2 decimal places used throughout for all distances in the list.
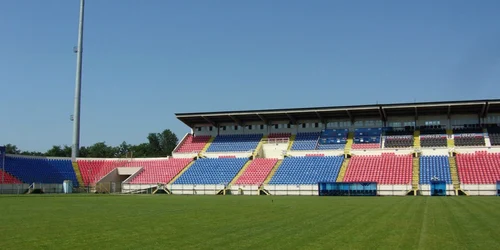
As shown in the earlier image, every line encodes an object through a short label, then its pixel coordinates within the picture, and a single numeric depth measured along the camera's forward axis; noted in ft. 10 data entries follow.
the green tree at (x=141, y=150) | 467.60
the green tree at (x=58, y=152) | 417.28
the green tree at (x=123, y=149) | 476.30
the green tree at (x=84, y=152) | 439.22
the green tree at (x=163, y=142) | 483.10
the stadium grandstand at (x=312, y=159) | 169.48
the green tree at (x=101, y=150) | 449.97
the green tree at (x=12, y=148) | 430.53
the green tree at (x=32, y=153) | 414.74
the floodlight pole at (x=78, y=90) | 228.22
